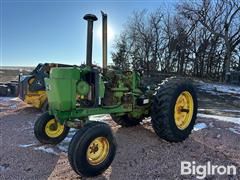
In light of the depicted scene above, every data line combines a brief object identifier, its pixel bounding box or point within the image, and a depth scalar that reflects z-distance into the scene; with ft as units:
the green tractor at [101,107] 7.23
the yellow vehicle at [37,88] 15.11
